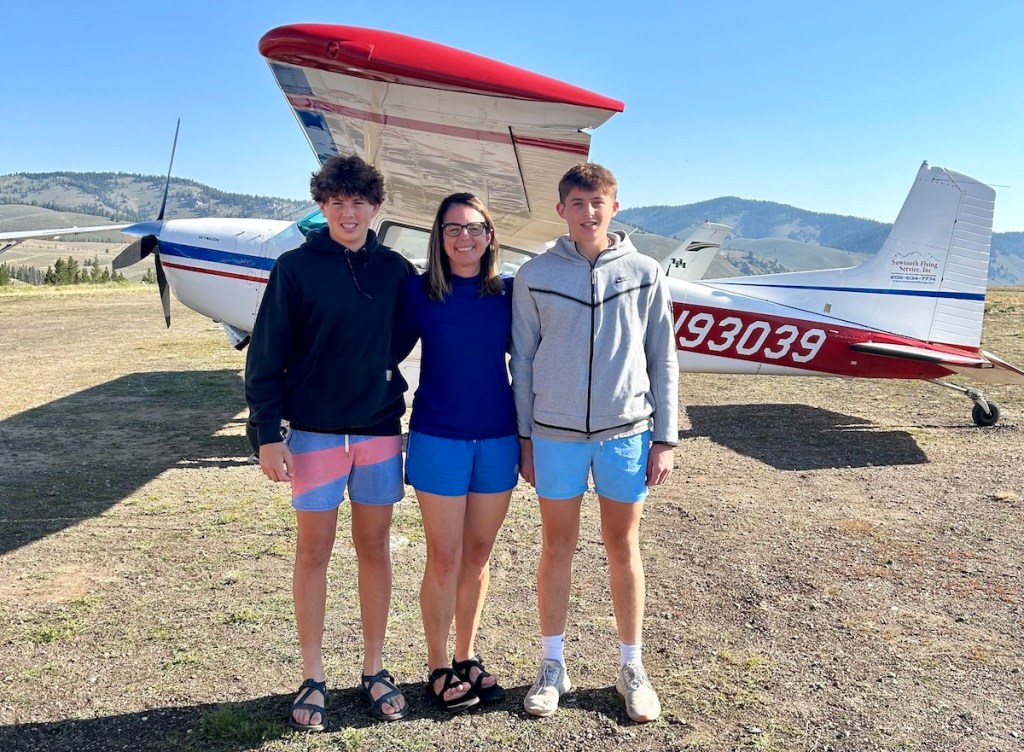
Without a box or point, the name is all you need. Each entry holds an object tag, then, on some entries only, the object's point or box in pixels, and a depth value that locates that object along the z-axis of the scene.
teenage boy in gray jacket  2.30
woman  2.28
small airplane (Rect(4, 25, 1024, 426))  5.80
